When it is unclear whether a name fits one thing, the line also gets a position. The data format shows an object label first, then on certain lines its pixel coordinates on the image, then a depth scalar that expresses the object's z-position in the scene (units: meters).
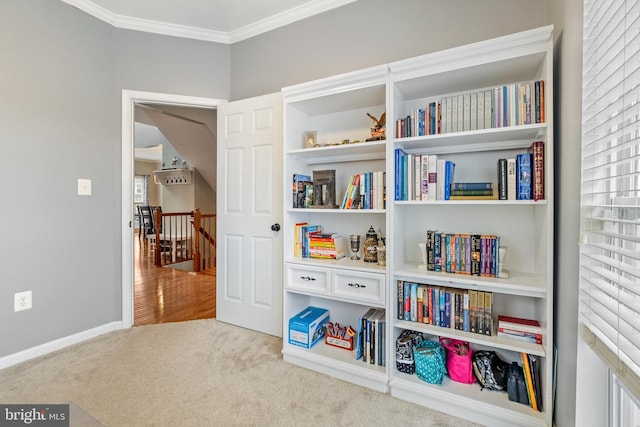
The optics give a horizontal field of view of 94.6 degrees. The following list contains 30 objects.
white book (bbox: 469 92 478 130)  1.60
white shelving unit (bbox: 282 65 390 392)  1.77
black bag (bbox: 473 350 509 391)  1.56
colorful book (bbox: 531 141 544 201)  1.41
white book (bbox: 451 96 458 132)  1.64
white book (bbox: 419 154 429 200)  1.67
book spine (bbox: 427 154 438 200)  1.65
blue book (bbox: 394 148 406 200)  1.72
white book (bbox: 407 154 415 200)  1.70
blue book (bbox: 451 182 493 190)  1.57
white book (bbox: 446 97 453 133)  1.65
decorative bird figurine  1.90
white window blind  0.76
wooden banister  4.98
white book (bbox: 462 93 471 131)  1.62
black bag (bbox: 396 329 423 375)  1.68
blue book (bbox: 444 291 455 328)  1.62
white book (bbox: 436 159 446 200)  1.65
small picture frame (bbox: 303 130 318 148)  2.16
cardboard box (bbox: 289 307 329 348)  1.99
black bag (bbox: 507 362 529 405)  1.45
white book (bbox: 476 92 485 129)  1.58
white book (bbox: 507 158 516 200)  1.48
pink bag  1.62
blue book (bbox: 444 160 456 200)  1.65
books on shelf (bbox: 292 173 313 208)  2.09
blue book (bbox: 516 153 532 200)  1.45
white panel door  2.41
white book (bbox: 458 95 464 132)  1.63
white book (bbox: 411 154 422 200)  1.68
